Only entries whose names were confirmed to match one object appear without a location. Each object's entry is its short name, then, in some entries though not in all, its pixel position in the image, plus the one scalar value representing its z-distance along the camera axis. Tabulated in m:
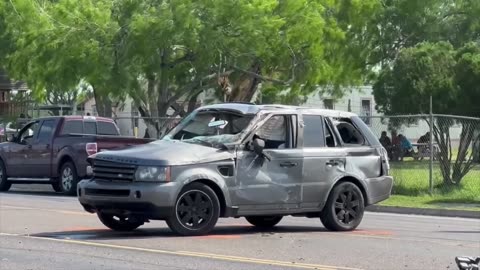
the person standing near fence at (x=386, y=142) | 27.02
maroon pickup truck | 23.47
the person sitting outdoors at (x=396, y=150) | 26.78
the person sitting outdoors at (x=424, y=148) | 25.14
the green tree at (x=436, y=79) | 39.47
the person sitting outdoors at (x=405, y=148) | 26.24
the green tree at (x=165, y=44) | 30.34
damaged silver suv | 12.89
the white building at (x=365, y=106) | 27.42
